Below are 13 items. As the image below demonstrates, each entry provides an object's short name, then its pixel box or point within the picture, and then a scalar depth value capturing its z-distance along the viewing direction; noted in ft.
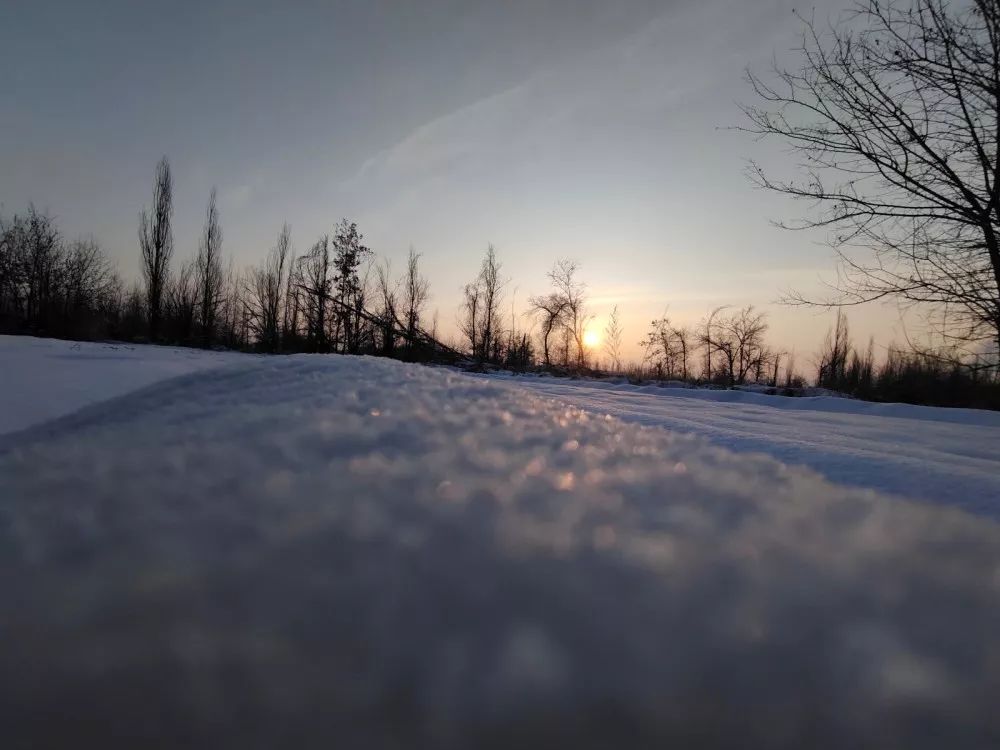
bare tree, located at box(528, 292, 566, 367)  70.33
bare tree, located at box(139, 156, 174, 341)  54.70
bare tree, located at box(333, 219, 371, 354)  51.44
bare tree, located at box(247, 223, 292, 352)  47.24
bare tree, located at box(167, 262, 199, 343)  57.62
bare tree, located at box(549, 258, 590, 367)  69.36
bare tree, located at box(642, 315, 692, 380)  74.59
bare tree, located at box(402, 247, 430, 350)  65.41
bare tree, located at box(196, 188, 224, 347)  59.47
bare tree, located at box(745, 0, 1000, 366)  11.75
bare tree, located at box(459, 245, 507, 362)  71.36
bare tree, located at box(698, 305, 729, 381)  71.07
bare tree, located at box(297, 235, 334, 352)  35.94
